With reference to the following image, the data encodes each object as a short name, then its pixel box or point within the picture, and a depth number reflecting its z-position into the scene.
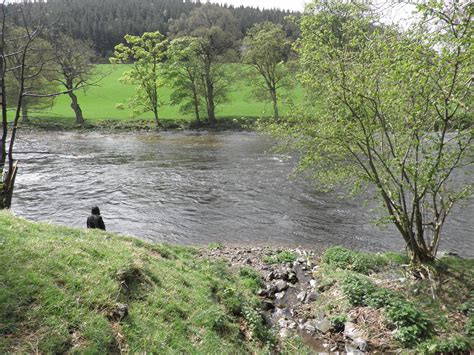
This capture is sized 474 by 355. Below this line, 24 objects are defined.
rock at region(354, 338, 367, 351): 7.52
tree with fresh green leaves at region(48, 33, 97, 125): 46.56
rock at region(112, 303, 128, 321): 5.84
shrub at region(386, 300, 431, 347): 7.49
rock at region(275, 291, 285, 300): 9.68
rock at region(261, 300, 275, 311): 9.03
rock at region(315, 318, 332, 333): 8.19
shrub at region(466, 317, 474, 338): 7.43
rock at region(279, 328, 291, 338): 7.77
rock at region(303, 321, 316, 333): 8.23
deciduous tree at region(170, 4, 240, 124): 51.03
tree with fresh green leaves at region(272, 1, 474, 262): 6.88
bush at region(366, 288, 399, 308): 8.55
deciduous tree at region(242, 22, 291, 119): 48.38
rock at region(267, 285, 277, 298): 9.69
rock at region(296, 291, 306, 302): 9.60
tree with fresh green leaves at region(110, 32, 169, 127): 50.06
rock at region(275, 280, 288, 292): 9.99
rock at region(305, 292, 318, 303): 9.49
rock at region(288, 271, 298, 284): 10.50
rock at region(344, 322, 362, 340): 7.87
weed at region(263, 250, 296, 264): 11.78
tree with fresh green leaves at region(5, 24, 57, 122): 44.66
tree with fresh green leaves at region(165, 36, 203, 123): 49.25
